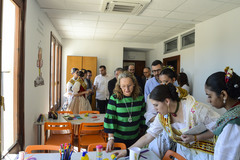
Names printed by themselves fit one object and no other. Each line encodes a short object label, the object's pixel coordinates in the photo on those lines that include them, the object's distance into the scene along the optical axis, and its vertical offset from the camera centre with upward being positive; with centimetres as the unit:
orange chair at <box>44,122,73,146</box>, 277 -112
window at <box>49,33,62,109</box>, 554 +1
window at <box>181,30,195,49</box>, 521 +110
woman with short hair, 186 -39
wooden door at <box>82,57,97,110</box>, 690 +34
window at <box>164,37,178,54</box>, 623 +108
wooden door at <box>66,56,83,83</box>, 685 +44
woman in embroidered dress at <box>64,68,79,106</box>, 418 -27
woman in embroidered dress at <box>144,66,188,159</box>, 182 -71
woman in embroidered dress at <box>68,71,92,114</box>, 417 -58
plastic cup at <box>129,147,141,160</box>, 134 -60
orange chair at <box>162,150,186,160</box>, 158 -74
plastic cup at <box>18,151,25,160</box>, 139 -65
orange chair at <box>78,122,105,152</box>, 281 -114
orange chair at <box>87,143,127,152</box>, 180 -74
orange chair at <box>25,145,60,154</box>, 176 -75
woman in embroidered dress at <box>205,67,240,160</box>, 90 -19
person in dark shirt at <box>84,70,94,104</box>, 566 -27
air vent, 326 +133
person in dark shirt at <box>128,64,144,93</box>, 365 -10
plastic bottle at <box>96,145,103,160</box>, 145 -64
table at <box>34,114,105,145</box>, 318 -86
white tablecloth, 158 -75
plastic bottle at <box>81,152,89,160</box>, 148 -70
